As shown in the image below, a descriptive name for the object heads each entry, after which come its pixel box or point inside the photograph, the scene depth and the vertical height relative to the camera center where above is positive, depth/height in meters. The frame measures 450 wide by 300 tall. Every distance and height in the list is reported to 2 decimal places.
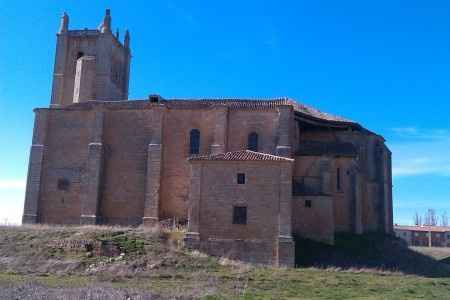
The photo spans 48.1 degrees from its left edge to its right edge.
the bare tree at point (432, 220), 127.31 +4.33
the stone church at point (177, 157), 31.22 +4.58
